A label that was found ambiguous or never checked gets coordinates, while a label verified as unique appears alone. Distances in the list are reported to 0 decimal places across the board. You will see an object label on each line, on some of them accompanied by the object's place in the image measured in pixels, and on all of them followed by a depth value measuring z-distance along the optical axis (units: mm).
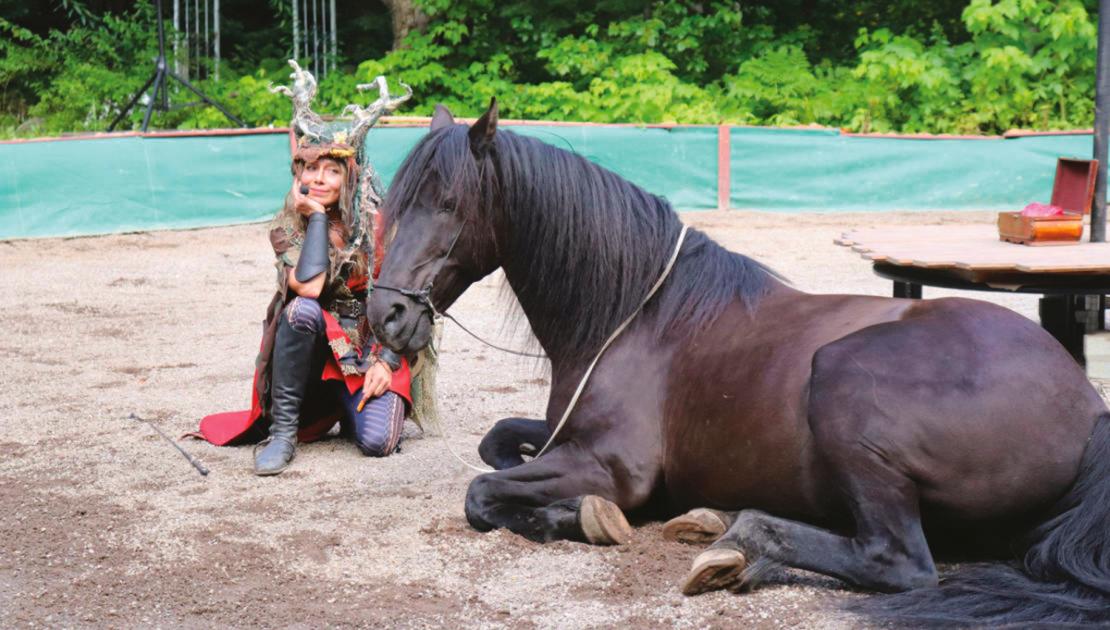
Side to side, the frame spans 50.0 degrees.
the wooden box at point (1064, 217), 4789
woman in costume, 4738
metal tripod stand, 13145
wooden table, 4188
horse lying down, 3051
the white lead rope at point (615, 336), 3762
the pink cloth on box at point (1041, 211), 4836
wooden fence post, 12297
